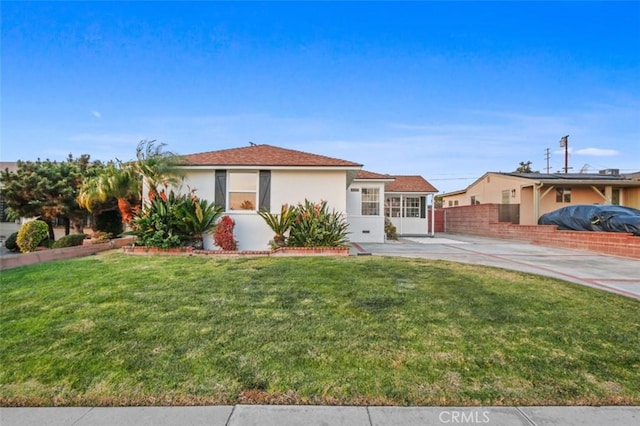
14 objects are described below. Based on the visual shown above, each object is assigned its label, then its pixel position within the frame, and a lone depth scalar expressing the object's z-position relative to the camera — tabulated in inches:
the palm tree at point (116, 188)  462.6
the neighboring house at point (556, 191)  716.7
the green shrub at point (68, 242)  510.3
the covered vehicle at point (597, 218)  486.6
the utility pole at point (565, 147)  1254.3
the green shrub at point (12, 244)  583.4
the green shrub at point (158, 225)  398.3
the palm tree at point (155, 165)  421.4
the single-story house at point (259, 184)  452.8
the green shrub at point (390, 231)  702.5
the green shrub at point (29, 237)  490.6
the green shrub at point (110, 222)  585.6
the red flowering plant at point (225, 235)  422.6
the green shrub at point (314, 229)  406.9
